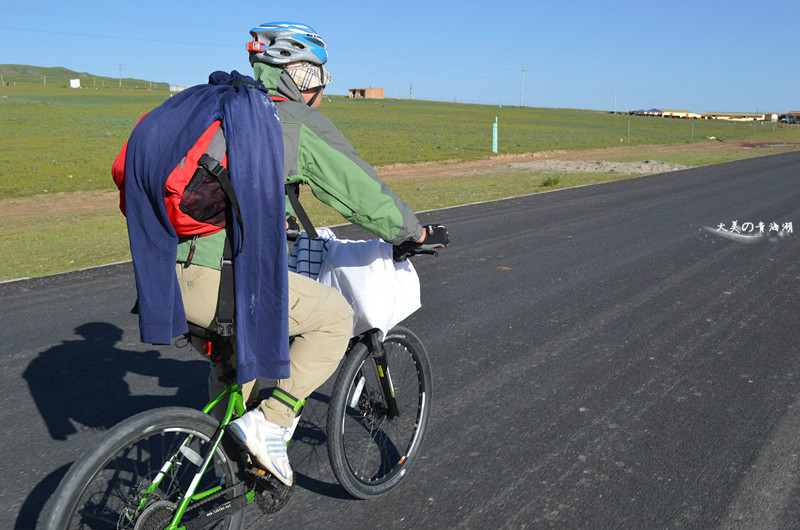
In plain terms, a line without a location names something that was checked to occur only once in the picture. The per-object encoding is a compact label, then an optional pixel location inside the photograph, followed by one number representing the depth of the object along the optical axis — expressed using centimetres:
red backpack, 228
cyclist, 234
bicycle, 224
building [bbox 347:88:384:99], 14812
